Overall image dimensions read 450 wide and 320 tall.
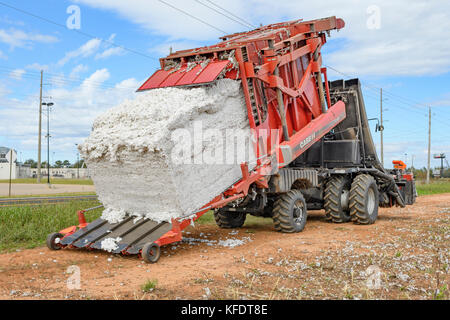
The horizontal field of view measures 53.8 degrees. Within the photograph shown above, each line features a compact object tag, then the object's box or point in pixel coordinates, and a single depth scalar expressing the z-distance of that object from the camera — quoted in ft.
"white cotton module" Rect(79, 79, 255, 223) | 23.97
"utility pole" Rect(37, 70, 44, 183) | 136.33
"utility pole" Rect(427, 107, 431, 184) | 160.76
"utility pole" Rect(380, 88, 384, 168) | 141.10
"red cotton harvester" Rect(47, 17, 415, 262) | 26.73
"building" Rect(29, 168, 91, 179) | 302.04
